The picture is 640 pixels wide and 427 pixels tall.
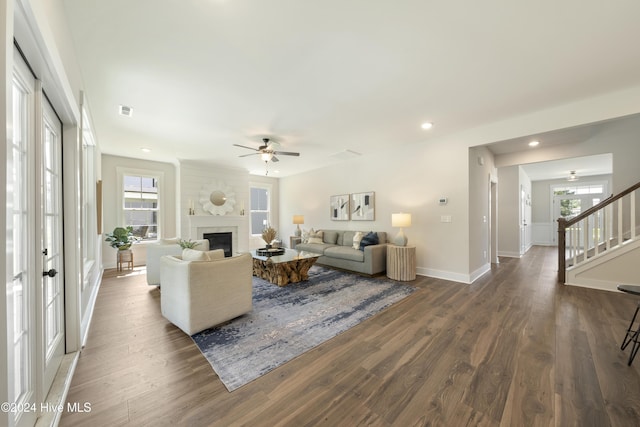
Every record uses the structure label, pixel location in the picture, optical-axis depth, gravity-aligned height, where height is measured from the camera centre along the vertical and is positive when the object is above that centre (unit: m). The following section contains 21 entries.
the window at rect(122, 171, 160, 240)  5.66 +0.26
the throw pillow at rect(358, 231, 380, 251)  4.79 -0.59
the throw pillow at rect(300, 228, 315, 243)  6.53 -0.66
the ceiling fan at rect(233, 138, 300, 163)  4.17 +1.11
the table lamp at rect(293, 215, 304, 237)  6.91 -0.25
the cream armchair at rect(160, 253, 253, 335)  2.33 -0.82
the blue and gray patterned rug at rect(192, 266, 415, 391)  1.94 -1.22
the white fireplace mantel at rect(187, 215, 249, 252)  6.19 -0.37
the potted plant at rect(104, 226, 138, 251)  5.02 -0.54
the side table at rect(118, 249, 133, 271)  5.12 -0.96
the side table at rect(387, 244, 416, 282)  4.29 -0.94
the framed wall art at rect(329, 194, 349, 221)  6.06 +0.13
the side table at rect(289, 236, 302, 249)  7.07 -0.84
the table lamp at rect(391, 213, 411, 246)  4.36 -0.17
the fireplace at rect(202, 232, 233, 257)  6.52 -0.78
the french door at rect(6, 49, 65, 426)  1.26 -0.24
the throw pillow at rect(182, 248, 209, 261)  2.56 -0.47
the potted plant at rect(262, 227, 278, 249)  4.91 -0.48
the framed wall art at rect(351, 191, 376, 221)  5.47 +0.14
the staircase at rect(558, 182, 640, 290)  3.47 -0.59
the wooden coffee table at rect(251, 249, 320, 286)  3.95 -0.95
